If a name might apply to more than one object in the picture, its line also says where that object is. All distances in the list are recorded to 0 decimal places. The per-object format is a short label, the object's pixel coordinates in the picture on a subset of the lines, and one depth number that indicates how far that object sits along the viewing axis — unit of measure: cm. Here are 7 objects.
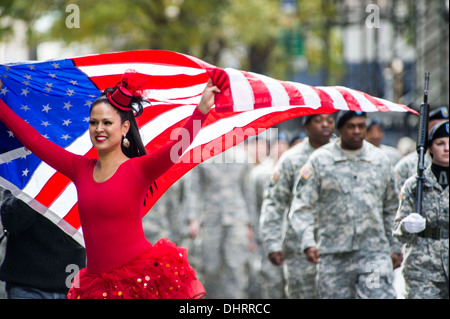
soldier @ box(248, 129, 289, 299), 2125
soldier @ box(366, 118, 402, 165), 2373
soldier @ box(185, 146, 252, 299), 2316
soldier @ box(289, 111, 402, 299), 1642
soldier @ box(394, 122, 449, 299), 1516
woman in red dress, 1002
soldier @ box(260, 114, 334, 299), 1864
